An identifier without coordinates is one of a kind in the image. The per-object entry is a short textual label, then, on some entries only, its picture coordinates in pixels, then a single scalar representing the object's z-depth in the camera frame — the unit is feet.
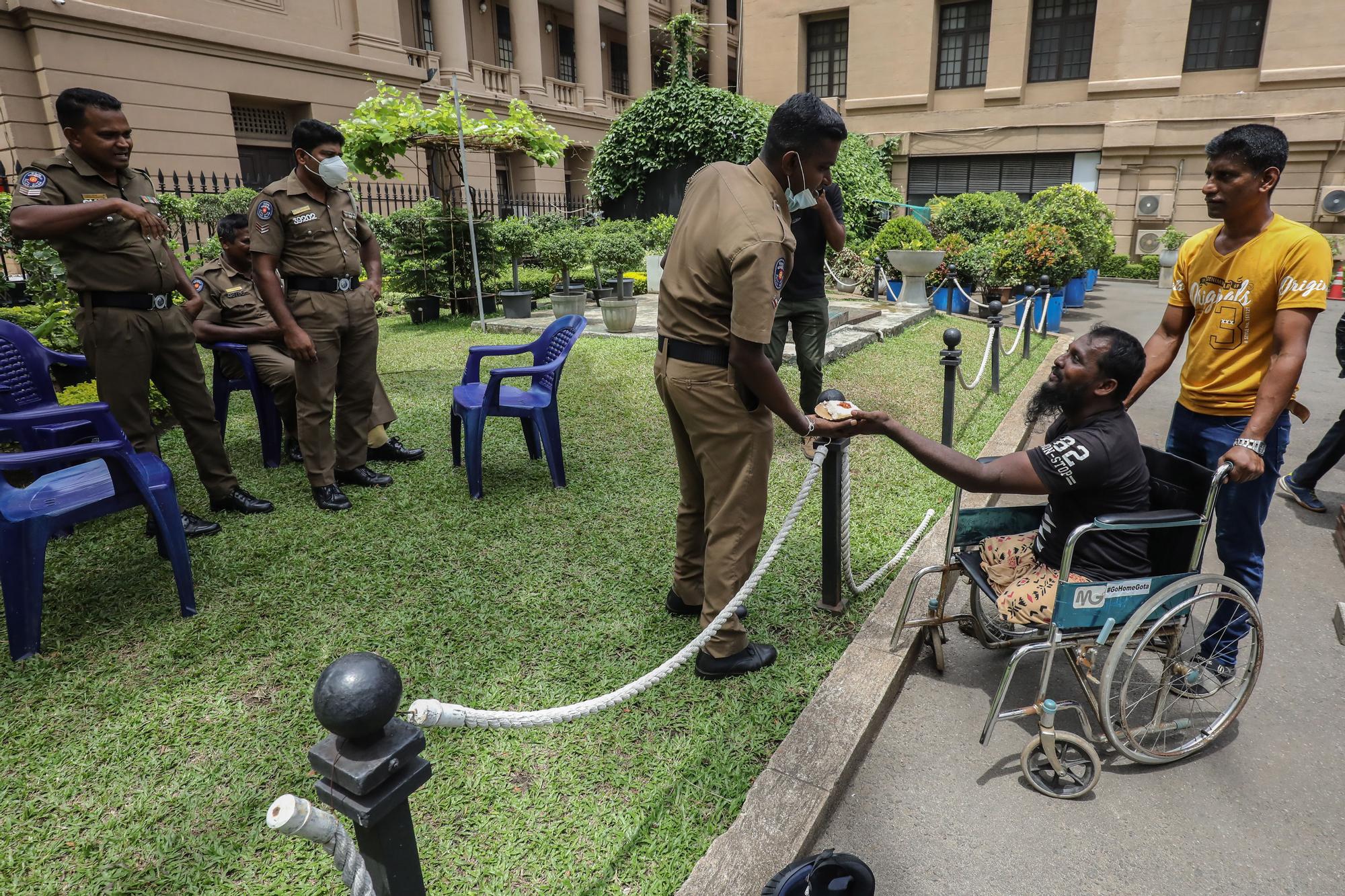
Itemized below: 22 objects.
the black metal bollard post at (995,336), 23.02
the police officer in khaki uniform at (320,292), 14.40
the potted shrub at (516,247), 36.06
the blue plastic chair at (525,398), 15.55
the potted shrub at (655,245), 45.65
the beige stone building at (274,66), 42.96
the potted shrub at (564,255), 35.60
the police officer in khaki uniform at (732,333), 8.18
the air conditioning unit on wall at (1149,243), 68.85
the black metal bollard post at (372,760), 4.13
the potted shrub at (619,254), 36.71
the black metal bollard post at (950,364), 16.19
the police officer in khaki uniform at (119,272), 12.28
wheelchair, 8.23
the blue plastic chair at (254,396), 17.19
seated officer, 17.10
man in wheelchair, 8.45
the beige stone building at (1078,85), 62.39
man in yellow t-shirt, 8.94
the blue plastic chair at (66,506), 9.84
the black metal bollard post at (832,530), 10.83
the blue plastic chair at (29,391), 12.84
